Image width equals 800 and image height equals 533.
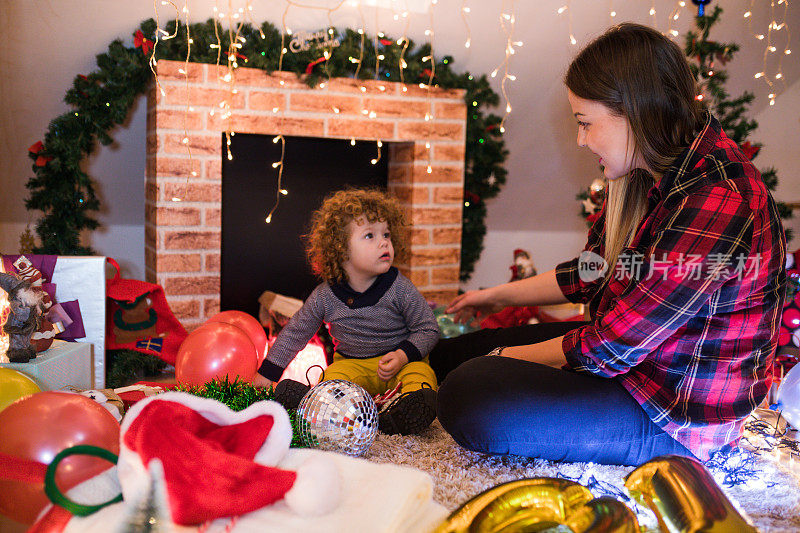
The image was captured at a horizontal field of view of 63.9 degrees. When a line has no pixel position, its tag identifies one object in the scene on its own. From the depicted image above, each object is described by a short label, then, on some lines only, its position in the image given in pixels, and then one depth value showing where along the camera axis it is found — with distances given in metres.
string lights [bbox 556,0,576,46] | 2.66
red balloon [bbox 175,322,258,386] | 1.84
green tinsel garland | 1.47
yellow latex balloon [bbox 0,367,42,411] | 1.27
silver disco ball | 1.25
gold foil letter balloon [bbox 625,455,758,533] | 0.90
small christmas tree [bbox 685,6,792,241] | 2.63
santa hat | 0.88
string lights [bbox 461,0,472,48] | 2.54
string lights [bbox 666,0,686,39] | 2.79
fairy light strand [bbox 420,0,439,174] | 2.67
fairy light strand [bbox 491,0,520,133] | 2.63
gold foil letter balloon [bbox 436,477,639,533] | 0.91
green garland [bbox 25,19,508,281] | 2.34
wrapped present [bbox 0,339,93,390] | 1.53
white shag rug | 1.18
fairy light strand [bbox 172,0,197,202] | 2.34
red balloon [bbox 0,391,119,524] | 0.92
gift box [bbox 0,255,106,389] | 1.80
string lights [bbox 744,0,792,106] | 2.90
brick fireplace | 2.45
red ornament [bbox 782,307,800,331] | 2.02
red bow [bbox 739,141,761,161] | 2.62
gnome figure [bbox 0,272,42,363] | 1.51
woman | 1.12
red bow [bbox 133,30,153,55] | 2.32
